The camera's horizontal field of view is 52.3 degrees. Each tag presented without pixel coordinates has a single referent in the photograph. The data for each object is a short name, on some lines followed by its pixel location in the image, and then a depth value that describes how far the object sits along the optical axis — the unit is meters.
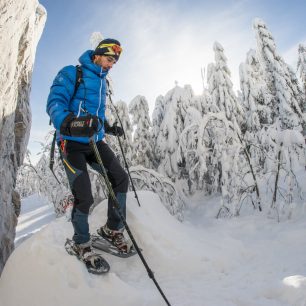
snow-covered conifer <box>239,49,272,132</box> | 19.42
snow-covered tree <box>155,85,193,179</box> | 17.19
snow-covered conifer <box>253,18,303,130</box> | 17.99
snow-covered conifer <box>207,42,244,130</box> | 17.67
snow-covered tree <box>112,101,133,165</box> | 16.70
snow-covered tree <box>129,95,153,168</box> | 18.27
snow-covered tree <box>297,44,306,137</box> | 25.64
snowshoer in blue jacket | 3.56
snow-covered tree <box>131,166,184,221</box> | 9.44
